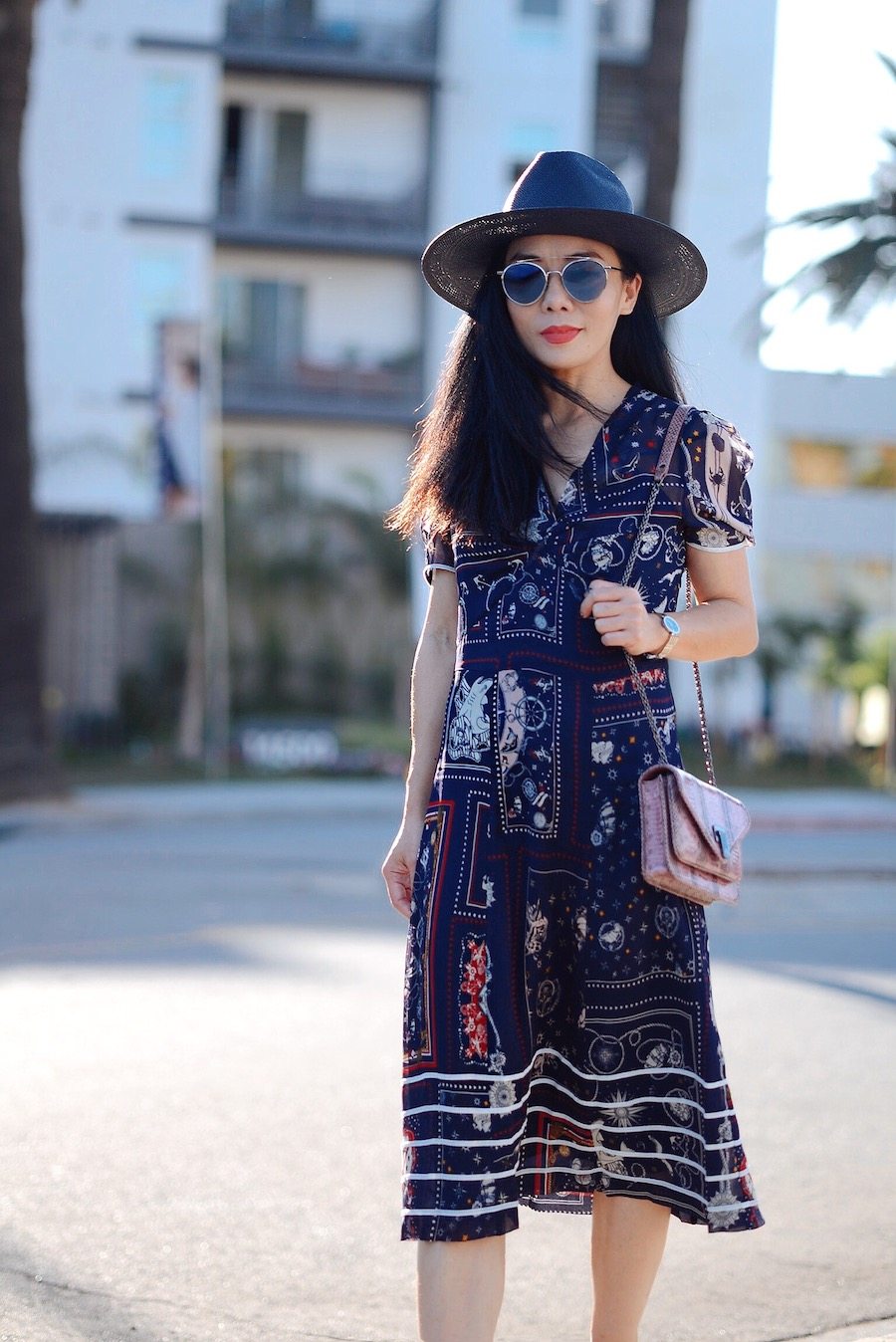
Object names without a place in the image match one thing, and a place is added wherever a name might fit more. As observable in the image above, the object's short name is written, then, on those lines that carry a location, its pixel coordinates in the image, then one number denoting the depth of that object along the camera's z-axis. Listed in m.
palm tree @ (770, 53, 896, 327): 15.84
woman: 2.97
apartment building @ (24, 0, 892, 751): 30.80
